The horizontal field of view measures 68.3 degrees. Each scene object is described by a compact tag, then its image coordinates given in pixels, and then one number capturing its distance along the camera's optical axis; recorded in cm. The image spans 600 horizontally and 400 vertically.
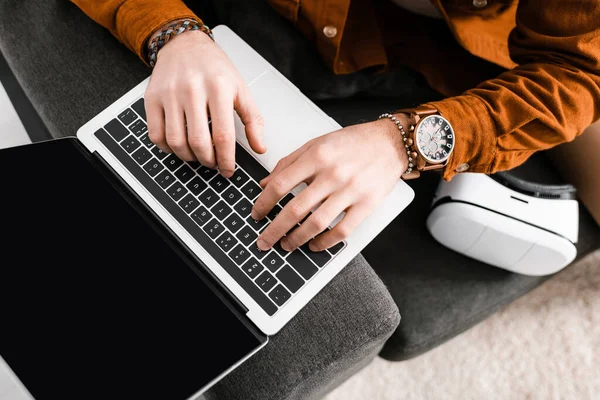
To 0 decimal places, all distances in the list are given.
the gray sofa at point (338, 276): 64
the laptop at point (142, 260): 54
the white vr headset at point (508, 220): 81
